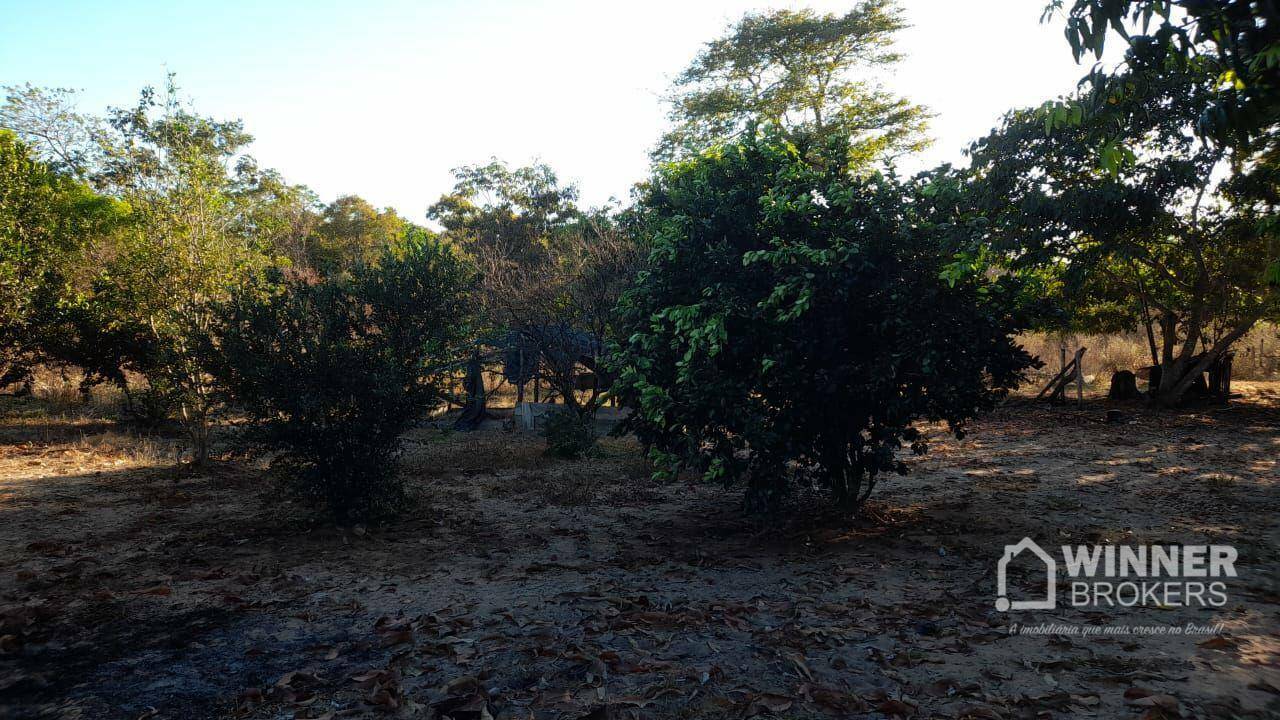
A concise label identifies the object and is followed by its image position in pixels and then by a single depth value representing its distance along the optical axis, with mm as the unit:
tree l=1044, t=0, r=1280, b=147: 3576
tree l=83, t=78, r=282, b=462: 12102
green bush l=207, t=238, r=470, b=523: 7965
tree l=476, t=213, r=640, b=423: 16141
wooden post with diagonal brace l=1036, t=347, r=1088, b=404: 20516
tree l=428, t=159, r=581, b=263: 23453
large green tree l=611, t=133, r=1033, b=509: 6699
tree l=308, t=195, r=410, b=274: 33466
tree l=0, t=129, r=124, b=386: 13812
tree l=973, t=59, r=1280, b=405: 14789
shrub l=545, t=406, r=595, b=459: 14789
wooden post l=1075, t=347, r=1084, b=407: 19606
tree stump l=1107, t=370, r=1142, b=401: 20531
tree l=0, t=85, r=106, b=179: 21453
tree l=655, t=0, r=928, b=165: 26922
